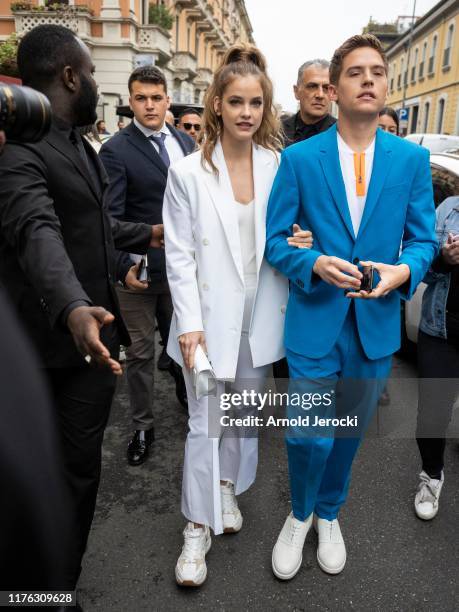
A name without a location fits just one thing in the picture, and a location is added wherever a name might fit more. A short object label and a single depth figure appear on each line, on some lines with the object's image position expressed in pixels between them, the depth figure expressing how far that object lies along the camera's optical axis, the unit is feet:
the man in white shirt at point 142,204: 10.28
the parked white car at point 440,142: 29.50
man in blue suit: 6.88
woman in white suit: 7.41
